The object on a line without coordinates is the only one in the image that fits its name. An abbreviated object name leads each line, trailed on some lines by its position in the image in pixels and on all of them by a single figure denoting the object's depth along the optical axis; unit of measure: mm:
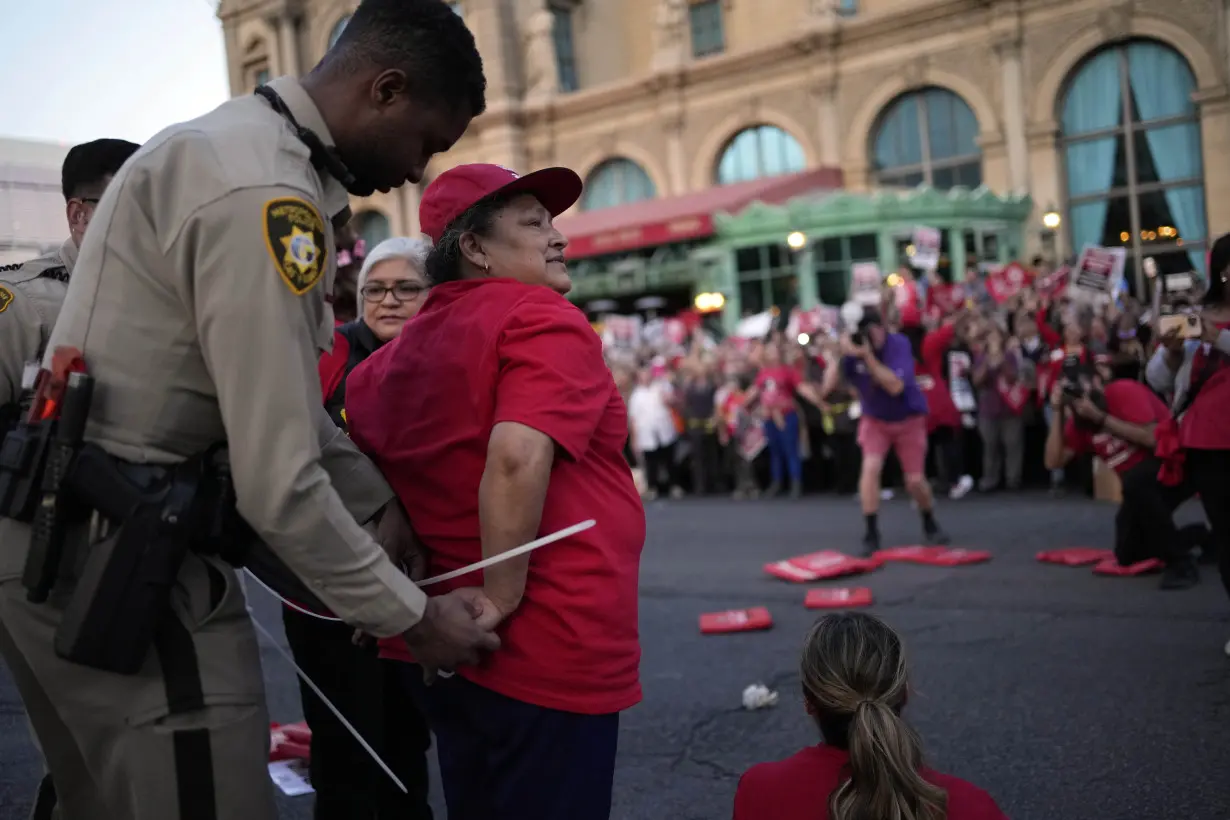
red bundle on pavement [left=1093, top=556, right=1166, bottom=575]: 7334
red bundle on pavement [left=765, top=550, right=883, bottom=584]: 8052
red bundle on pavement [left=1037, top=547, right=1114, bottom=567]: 7879
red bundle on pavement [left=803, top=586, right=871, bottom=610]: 6988
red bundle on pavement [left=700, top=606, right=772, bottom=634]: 6637
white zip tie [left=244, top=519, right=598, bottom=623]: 2221
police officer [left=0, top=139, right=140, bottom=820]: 3123
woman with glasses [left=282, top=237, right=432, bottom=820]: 3307
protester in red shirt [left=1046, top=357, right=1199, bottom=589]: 7008
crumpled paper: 5121
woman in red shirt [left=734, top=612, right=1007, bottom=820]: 2268
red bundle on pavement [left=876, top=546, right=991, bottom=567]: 8273
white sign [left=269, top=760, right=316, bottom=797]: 4266
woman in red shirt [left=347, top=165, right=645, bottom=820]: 2248
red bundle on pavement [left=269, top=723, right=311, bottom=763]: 4598
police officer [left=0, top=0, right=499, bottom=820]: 1884
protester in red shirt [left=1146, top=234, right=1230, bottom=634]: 5316
